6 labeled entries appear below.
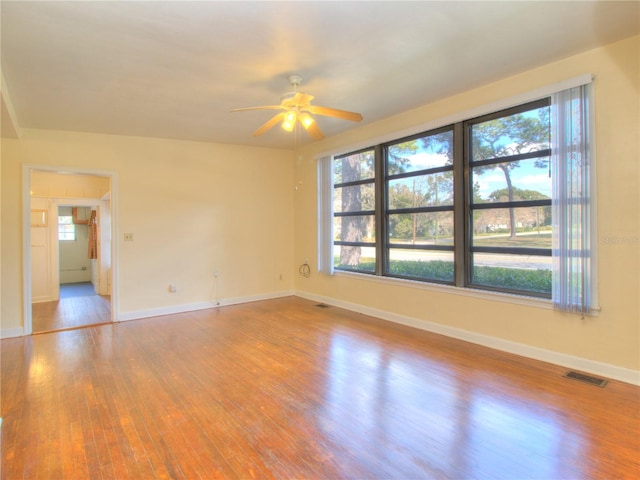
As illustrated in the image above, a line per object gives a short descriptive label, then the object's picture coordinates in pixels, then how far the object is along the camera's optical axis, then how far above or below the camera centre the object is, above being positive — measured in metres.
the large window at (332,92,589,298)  3.47 +0.39
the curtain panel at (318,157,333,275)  5.91 +0.41
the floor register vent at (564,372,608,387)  2.88 -1.24
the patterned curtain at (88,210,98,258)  8.35 +0.07
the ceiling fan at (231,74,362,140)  3.11 +1.21
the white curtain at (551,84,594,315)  3.05 +0.32
